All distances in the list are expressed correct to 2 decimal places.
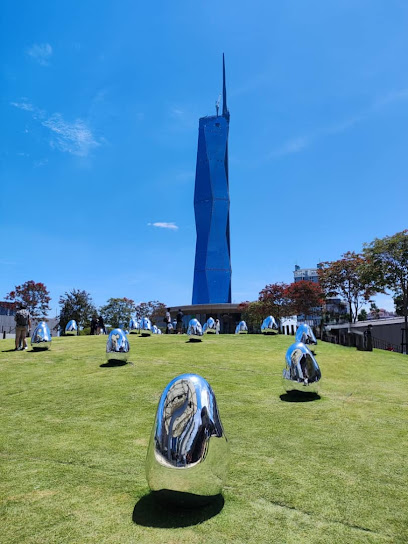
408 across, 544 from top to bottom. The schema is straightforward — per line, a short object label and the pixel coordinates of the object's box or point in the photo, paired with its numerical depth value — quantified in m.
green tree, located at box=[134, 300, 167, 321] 73.00
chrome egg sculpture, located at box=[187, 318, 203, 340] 20.95
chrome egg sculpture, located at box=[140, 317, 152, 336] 26.29
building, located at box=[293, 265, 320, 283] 140.62
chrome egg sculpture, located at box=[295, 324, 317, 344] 14.44
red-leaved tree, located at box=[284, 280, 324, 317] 42.47
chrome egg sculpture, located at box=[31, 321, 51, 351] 16.67
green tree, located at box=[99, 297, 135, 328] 65.69
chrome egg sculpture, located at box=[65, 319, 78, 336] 27.64
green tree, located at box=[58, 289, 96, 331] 51.66
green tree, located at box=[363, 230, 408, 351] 30.58
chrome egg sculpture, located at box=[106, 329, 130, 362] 13.22
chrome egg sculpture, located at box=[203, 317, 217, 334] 28.22
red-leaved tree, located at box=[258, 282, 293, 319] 47.09
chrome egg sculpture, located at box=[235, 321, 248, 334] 29.45
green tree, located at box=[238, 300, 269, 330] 50.09
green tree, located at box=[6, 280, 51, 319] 52.91
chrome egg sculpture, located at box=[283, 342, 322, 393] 8.85
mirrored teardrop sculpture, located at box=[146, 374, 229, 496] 3.70
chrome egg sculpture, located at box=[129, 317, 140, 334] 29.28
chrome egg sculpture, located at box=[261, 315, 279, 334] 26.06
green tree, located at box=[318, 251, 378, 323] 42.94
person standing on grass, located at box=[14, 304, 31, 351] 16.06
